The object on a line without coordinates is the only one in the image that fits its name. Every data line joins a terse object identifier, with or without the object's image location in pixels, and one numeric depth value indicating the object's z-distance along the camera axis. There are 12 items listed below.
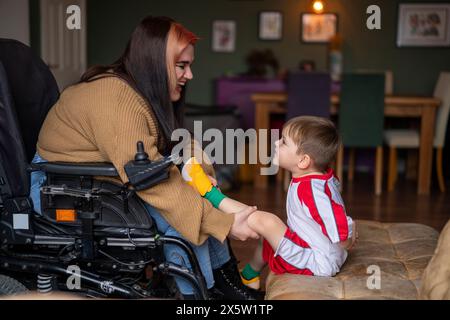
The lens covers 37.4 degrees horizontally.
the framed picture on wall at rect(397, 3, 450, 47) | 6.55
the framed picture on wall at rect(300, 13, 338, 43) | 6.73
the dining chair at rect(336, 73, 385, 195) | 5.27
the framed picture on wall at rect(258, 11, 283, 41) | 6.80
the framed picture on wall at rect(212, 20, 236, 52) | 6.88
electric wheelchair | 2.09
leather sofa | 1.81
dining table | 5.34
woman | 2.06
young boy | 2.19
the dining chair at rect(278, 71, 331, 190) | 5.29
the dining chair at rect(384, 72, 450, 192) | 5.47
